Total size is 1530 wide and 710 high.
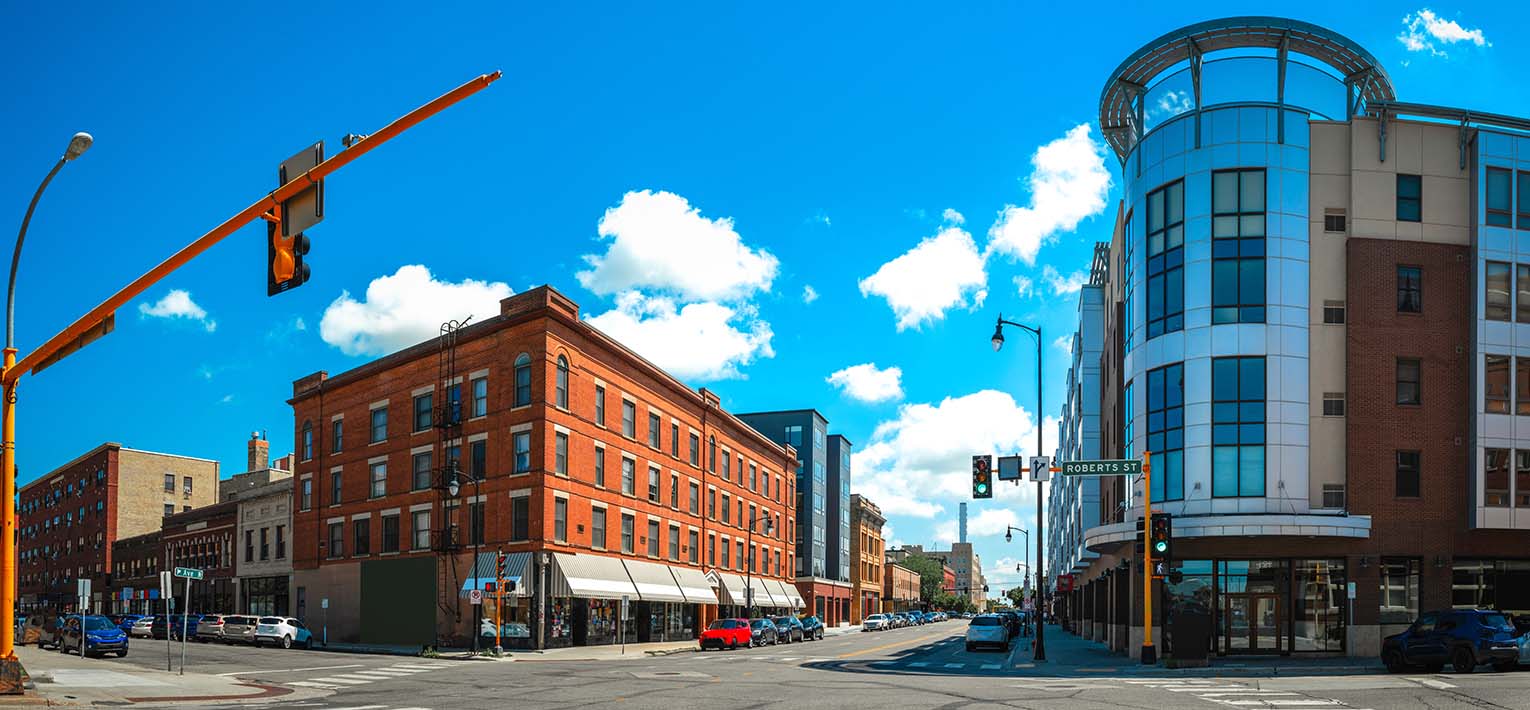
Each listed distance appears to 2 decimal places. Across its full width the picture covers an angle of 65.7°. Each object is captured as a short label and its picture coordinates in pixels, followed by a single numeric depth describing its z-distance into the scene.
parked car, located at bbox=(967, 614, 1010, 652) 50.69
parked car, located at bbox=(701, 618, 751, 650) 56.03
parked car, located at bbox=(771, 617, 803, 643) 65.38
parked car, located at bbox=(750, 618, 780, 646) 59.50
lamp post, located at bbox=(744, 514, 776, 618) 77.69
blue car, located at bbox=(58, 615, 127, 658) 43.94
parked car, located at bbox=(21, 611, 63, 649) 51.66
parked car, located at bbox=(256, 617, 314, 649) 54.88
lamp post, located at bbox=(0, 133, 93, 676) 21.80
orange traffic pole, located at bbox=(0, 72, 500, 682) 14.12
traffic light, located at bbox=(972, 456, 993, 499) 36.38
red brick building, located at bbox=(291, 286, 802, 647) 51.47
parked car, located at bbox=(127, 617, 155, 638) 67.53
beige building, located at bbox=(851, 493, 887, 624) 124.75
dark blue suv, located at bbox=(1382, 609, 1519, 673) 30.03
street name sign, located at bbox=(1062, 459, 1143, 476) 35.56
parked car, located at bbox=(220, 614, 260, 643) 57.78
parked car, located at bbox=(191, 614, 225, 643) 59.66
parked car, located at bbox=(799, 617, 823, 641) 70.82
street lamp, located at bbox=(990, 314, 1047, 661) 43.53
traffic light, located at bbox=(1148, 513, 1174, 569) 33.72
